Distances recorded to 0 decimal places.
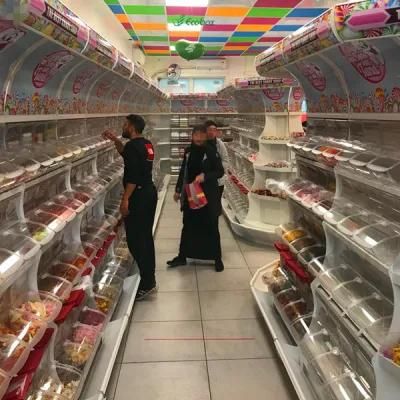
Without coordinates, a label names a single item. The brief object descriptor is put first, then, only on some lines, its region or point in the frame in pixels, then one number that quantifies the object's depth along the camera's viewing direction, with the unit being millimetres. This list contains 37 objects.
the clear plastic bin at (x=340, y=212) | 2490
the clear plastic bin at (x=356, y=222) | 2270
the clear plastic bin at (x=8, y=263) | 1783
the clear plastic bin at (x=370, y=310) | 2052
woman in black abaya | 4883
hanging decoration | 9016
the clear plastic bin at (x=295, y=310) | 3357
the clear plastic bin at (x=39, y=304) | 2213
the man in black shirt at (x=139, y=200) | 3979
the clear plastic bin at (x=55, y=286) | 2518
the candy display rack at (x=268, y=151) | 6008
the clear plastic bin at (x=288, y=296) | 3603
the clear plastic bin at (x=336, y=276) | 2494
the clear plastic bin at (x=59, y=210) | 2703
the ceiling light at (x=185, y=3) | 7113
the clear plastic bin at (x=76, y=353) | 2730
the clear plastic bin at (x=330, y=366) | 2393
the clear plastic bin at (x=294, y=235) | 3550
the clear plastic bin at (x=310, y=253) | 3049
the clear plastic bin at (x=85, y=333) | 2974
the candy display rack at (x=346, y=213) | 1978
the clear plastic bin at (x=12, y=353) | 1799
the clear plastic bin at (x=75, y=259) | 2994
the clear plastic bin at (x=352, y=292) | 2268
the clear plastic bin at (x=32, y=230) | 2230
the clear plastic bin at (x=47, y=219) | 2475
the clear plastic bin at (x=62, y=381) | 2367
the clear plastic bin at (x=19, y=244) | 2018
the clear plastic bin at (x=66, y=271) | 2771
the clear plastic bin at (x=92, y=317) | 3268
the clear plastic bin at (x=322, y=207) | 2688
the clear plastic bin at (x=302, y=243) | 3319
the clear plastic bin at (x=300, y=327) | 3123
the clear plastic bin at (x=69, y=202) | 2963
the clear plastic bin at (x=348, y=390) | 2180
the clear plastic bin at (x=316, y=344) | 2622
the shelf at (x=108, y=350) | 2801
